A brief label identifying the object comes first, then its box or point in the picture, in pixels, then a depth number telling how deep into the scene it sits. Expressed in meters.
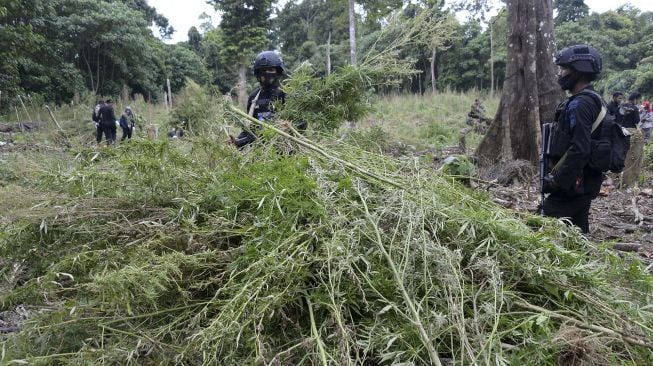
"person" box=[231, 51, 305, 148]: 3.64
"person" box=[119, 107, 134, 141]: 11.24
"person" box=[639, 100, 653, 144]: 10.62
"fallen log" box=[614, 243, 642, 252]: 3.57
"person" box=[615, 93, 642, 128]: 8.53
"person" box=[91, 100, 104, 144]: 11.10
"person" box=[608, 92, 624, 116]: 8.76
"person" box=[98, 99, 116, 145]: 11.06
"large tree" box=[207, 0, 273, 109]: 23.30
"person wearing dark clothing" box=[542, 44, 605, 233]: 2.82
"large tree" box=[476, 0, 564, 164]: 6.25
